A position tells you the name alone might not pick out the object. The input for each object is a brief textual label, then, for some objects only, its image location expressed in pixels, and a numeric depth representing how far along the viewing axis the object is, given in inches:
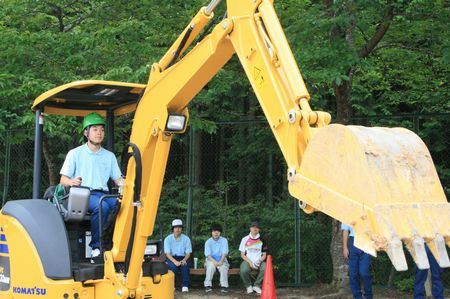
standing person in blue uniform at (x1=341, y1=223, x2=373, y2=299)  418.6
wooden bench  521.3
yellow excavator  166.1
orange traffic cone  422.2
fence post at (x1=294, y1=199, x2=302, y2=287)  525.3
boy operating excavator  261.0
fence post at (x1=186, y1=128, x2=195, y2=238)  548.7
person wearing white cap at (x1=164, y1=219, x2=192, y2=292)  503.2
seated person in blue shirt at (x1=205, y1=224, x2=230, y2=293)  510.0
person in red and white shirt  503.8
